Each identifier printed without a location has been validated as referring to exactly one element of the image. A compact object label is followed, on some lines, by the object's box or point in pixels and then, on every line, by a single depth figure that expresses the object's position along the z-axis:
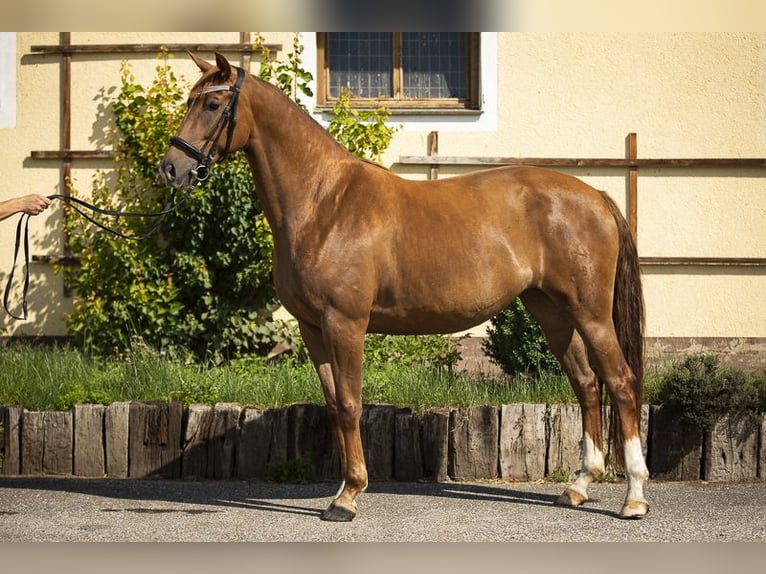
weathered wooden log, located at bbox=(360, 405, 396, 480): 6.85
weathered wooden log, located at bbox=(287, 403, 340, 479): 6.89
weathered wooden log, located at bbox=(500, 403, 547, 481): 6.81
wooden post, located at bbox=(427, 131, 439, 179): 9.85
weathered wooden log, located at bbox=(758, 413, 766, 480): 6.75
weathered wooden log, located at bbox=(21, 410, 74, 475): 6.95
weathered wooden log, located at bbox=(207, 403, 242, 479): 6.89
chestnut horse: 5.65
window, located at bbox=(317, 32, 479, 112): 10.09
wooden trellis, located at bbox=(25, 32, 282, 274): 9.81
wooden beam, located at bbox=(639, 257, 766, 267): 9.97
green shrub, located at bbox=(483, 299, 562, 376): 7.81
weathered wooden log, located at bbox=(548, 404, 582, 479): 6.84
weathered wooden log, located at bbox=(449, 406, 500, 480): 6.81
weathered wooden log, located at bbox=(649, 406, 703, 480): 6.83
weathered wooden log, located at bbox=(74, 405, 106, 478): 6.93
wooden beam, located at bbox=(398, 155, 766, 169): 9.88
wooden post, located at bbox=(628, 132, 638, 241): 9.95
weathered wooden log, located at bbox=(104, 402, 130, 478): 6.93
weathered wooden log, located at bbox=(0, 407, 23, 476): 6.94
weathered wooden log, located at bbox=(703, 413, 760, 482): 6.79
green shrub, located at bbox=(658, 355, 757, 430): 6.72
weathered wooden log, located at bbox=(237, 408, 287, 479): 6.88
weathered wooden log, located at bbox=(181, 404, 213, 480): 6.91
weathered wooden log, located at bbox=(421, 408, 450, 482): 6.82
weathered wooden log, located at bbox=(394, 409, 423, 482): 6.84
